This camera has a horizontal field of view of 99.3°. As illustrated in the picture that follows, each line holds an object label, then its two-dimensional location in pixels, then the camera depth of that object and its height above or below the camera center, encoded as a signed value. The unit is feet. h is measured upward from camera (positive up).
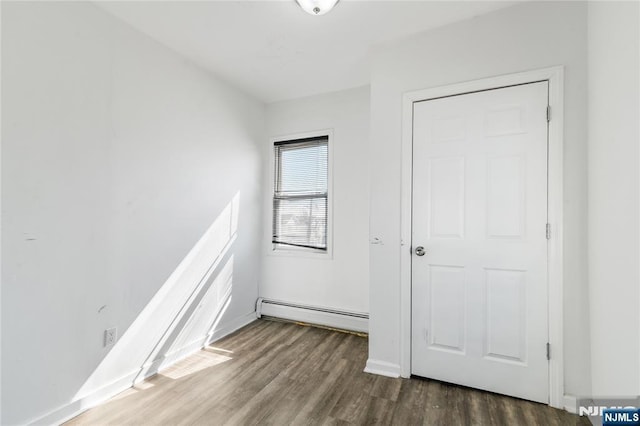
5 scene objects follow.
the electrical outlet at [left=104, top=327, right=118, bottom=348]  6.26 -2.89
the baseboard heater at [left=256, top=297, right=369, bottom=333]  9.75 -3.91
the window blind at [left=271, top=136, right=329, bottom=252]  10.64 +0.77
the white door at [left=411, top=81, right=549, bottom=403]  6.05 -0.64
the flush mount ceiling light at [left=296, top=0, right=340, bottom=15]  5.76 +4.46
